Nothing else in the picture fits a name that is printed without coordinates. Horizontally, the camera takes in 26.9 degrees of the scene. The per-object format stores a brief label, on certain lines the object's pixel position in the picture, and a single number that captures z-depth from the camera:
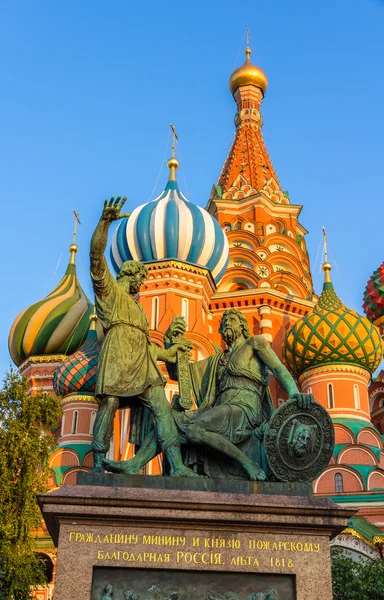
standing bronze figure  7.45
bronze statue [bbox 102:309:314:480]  7.35
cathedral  25.88
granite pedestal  6.56
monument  6.61
